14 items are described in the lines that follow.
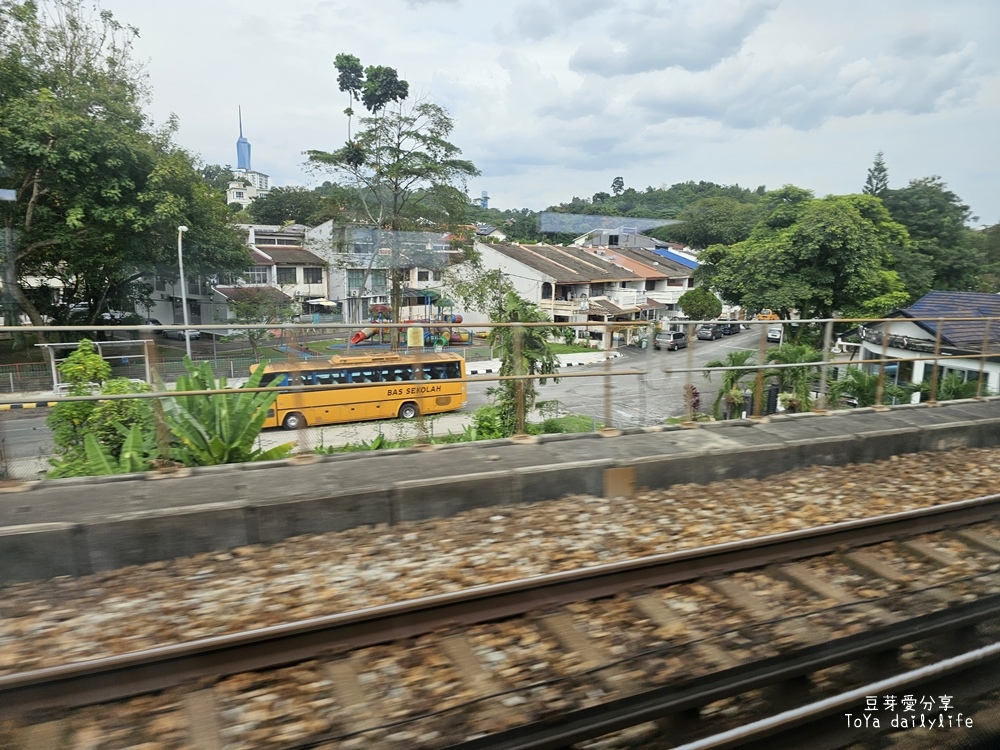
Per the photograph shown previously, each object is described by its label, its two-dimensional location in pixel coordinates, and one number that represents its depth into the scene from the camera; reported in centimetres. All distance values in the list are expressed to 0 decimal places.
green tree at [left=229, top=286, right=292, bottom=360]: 2150
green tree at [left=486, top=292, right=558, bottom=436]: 611
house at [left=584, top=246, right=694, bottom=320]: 3709
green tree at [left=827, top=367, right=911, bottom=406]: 913
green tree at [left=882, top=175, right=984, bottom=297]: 2764
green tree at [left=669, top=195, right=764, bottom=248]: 4847
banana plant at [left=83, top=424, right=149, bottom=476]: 532
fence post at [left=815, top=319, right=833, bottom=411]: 756
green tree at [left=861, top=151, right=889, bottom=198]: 3391
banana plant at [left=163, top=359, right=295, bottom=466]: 532
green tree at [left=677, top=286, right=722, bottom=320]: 3609
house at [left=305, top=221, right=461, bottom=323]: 2142
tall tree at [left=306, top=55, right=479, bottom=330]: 2233
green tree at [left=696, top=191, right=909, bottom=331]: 2298
